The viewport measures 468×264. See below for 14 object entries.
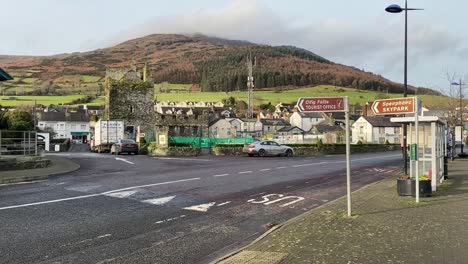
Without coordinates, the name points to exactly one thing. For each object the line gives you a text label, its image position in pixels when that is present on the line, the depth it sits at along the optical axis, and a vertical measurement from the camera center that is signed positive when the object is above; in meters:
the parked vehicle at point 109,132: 52.53 +0.32
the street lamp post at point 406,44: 17.33 +3.78
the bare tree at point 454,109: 40.72 +2.23
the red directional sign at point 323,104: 9.84 +0.61
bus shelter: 14.29 -0.32
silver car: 39.91 -1.19
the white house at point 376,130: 99.81 +0.87
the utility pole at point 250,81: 66.75 +7.43
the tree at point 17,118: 39.41 +2.15
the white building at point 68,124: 122.75 +2.84
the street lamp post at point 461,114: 36.22 +1.66
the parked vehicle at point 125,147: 40.72 -1.01
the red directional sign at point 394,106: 12.32 +0.73
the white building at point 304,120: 130.62 +3.92
